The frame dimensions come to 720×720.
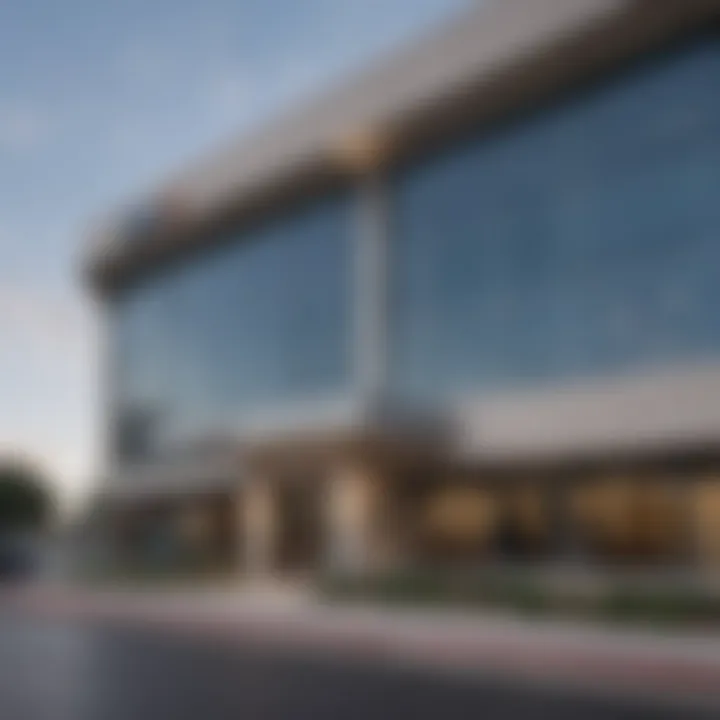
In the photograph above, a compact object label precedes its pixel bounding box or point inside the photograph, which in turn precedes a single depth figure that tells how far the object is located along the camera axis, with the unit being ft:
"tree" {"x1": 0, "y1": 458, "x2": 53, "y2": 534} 204.33
